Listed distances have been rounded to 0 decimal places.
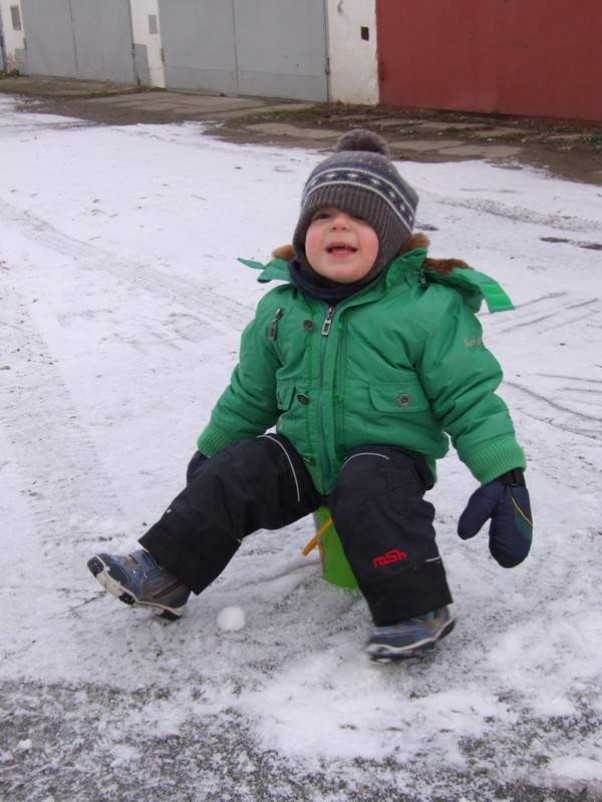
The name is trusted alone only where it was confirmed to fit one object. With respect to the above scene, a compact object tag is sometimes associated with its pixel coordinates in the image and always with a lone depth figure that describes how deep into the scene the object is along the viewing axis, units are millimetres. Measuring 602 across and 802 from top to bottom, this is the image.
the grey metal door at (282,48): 11039
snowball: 2137
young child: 1949
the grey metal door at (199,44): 12297
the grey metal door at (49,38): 15938
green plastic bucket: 2223
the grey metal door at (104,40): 14414
